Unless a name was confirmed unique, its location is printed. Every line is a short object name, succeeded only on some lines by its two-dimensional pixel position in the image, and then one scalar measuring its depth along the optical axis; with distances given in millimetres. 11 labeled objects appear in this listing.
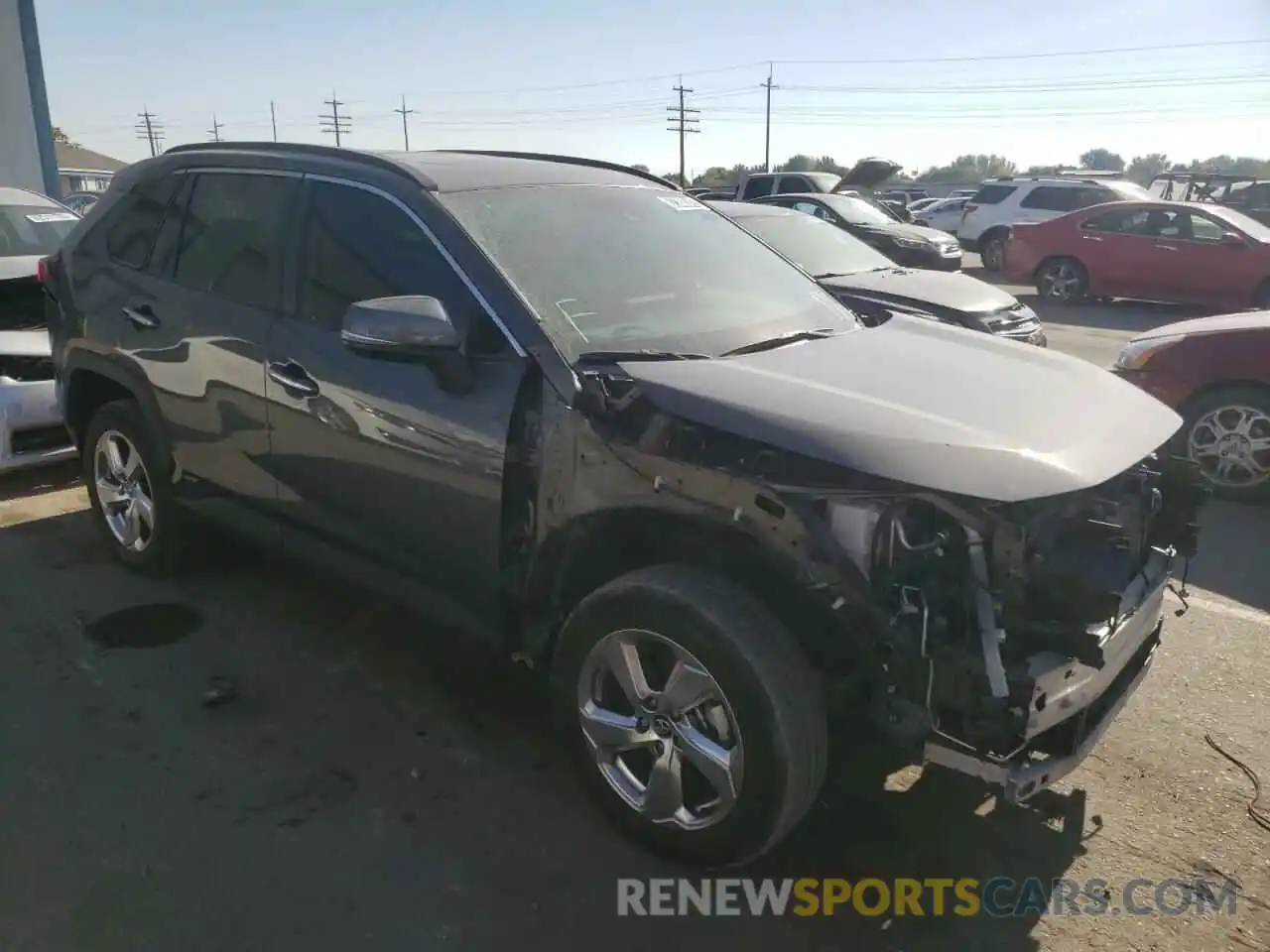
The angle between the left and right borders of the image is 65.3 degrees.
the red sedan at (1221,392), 5820
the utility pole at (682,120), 70500
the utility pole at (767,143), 67800
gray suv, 2410
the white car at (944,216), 25438
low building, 26172
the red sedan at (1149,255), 13258
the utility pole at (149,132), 83750
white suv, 18922
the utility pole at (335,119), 79625
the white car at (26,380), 5660
